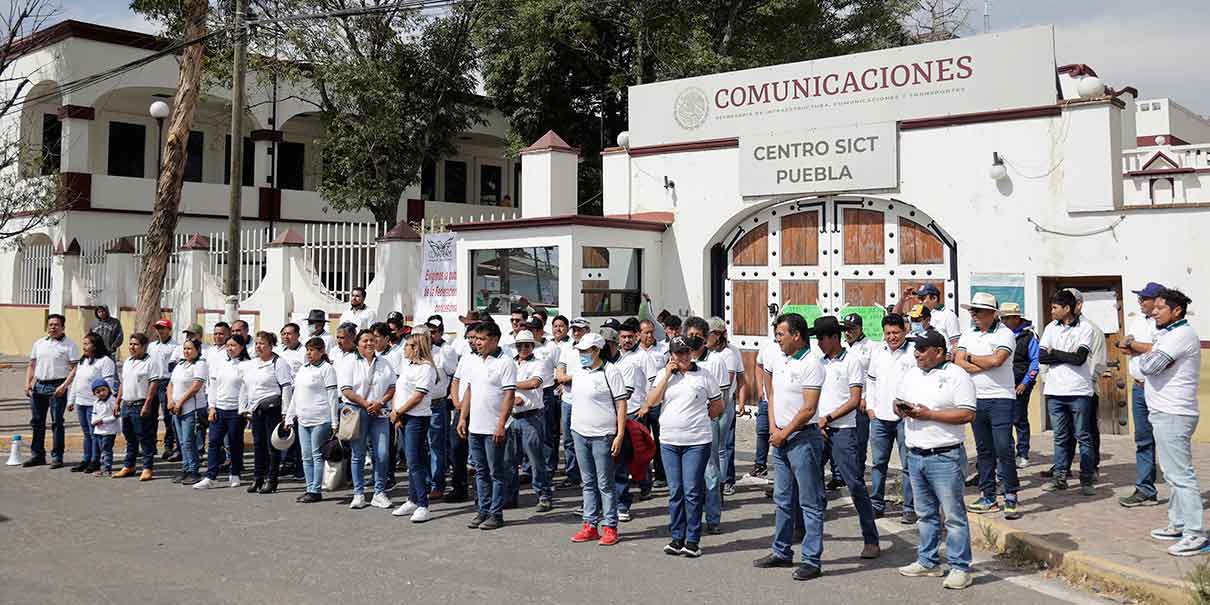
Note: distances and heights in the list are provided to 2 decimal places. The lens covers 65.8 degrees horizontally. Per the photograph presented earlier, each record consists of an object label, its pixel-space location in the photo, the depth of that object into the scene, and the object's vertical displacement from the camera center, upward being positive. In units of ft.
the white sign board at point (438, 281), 50.08 +2.62
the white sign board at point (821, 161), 42.70 +7.91
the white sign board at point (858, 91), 39.65 +11.12
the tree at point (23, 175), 56.95 +10.86
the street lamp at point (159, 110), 65.62 +15.55
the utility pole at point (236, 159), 46.96 +8.63
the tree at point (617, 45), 70.03 +22.36
